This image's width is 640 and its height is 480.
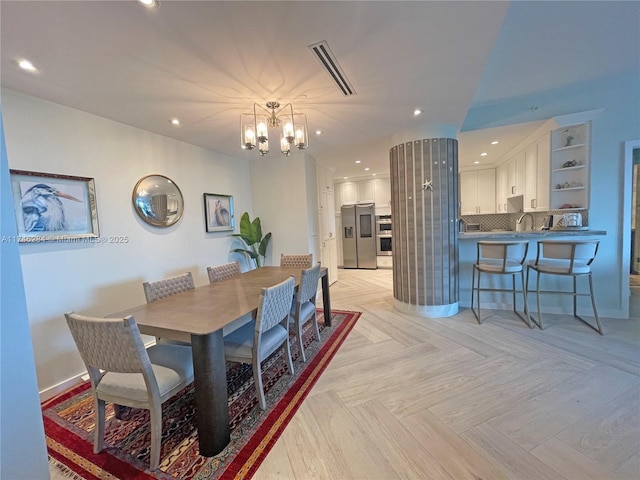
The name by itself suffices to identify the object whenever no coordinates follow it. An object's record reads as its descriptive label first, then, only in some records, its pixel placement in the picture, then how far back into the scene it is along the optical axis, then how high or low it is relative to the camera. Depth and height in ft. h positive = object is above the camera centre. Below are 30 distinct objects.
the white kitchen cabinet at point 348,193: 22.80 +2.73
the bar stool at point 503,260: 9.86 -1.76
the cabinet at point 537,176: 11.29 +1.78
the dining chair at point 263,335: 5.93 -2.75
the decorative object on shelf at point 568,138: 10.61 +3.04
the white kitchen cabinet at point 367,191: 22.25 +2.69
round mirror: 9.26 +1.23
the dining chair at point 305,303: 7.84 -2.52
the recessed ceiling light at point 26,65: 5.41 +3.72
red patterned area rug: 4.69 -4.26
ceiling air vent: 5.42 +3.70
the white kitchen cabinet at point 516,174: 13.87 +2.32
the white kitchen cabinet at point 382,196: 21.86 +2.18
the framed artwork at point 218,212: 12.07 +0.86
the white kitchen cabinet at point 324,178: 16.34 +3.14
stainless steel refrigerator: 22.08 -0.96
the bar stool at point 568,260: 8.84 -1.76
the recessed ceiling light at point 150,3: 4.11 +3.70
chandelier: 6.88 +2.66
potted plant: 13.61 -0.55
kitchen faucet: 13.53 -0.09
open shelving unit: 10.25 +1.86
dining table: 4.83 -1.97
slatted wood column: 10.75 -0.08
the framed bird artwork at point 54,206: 6.54 +0.86
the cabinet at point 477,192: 18.53 +1.84
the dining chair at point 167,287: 7.09 -1.63
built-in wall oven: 21.91 -1.12
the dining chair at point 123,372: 4.36 -2.66
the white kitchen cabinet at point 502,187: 16.45 +1.89
